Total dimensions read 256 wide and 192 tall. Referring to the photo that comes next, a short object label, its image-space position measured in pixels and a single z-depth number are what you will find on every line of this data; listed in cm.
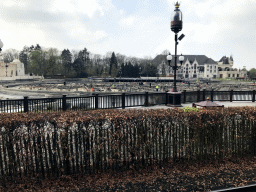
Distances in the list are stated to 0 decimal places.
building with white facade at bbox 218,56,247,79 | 11123
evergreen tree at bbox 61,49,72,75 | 10019
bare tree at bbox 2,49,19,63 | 11452
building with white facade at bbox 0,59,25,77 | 8265
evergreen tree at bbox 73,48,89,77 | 9729
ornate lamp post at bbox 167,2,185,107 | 1522
